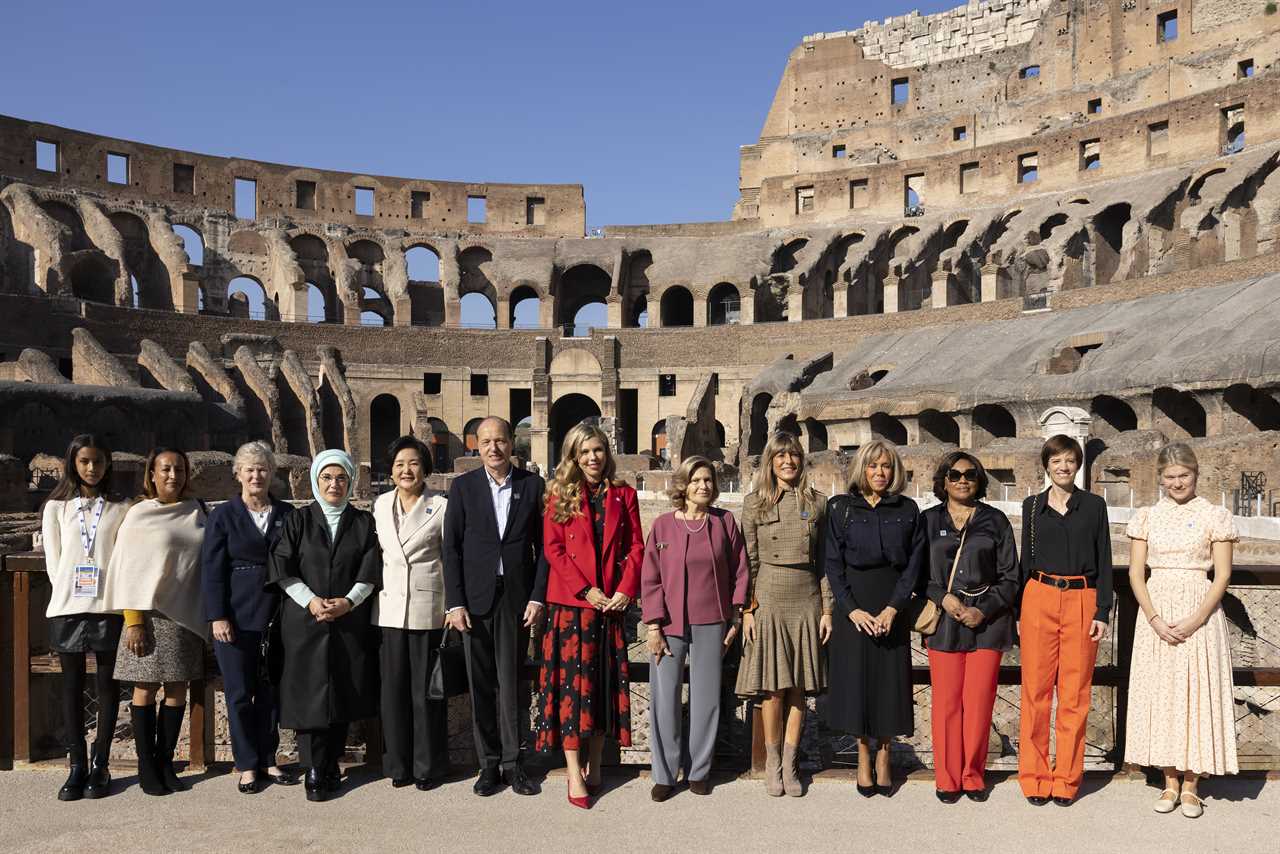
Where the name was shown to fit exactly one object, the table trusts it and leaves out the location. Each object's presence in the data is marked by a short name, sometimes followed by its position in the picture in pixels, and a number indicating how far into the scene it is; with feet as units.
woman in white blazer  16.65
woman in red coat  16.46
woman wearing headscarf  16.46
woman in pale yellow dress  15.31
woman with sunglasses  16.03
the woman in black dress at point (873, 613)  16.24
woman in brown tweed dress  16.42
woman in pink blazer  16.47
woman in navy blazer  16.51
